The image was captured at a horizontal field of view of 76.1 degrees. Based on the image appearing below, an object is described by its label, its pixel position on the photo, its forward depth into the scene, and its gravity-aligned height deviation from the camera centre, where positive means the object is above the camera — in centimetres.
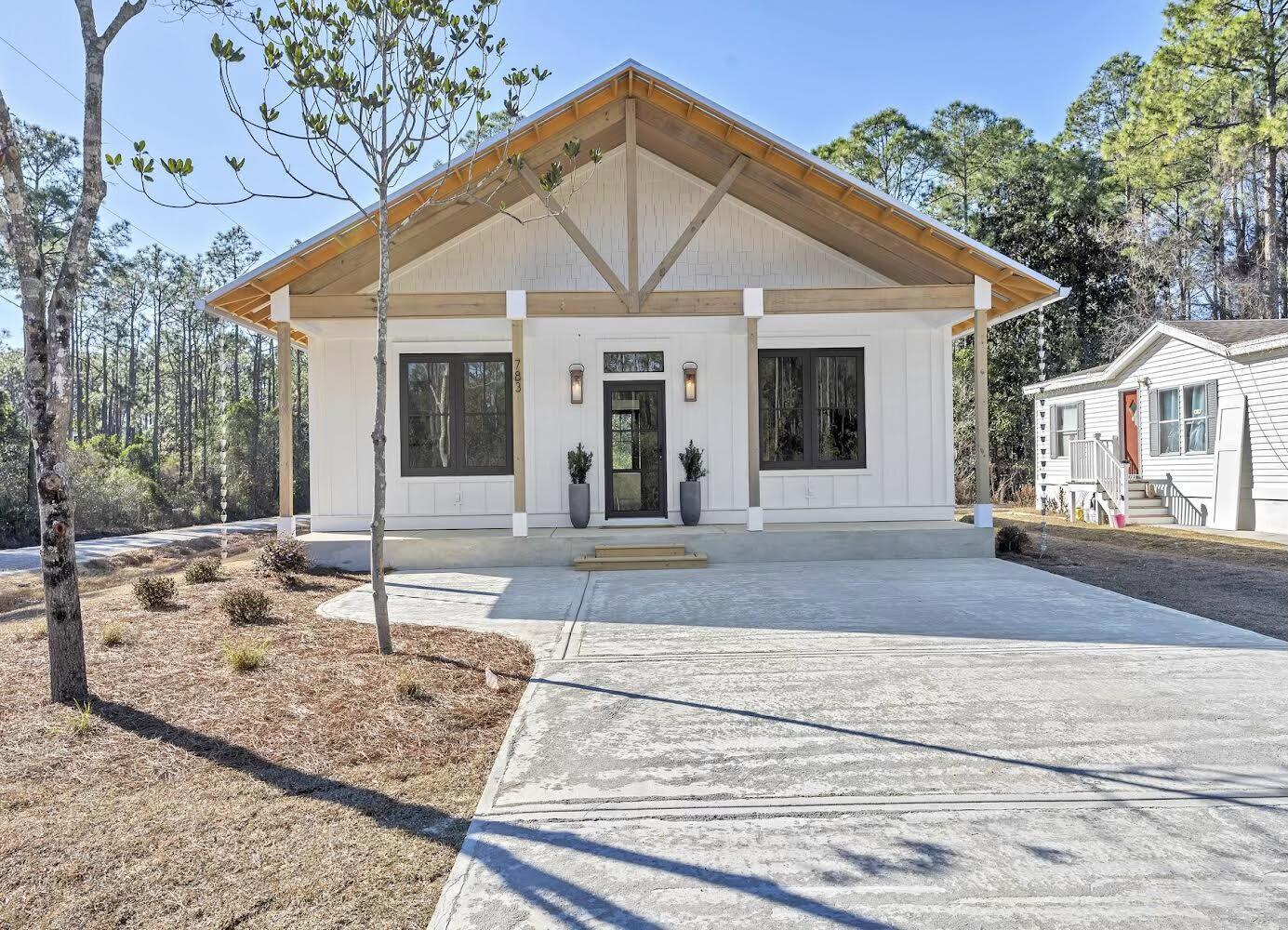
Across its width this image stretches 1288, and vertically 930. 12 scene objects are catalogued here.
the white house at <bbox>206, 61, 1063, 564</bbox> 1046 +104
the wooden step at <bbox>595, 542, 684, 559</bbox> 916 -100
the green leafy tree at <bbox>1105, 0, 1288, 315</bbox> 1908 +759
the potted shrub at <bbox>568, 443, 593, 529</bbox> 1027 -36
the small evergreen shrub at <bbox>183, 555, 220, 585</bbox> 807 -106
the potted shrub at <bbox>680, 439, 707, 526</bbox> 1027 -36
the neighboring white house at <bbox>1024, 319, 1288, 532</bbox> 1316 +46
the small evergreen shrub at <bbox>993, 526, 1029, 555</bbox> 1001 -104
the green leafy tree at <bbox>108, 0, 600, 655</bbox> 494 +238
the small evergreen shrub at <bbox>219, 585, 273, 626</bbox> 597 -104
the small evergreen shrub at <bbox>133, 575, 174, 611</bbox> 666 -103
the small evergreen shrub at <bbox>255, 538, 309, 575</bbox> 830 -95
